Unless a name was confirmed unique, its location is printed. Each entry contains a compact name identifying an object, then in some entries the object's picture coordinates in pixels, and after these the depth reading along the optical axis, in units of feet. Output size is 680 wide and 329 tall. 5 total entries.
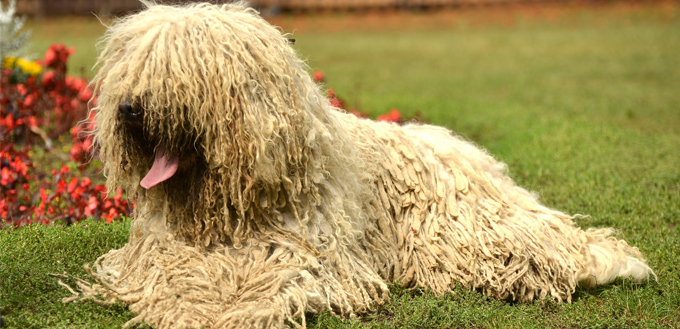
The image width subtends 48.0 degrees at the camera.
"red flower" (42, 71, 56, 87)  26.03
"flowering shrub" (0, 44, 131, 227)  17.53
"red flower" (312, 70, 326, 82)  26.03
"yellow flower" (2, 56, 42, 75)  25.77
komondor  11.14
